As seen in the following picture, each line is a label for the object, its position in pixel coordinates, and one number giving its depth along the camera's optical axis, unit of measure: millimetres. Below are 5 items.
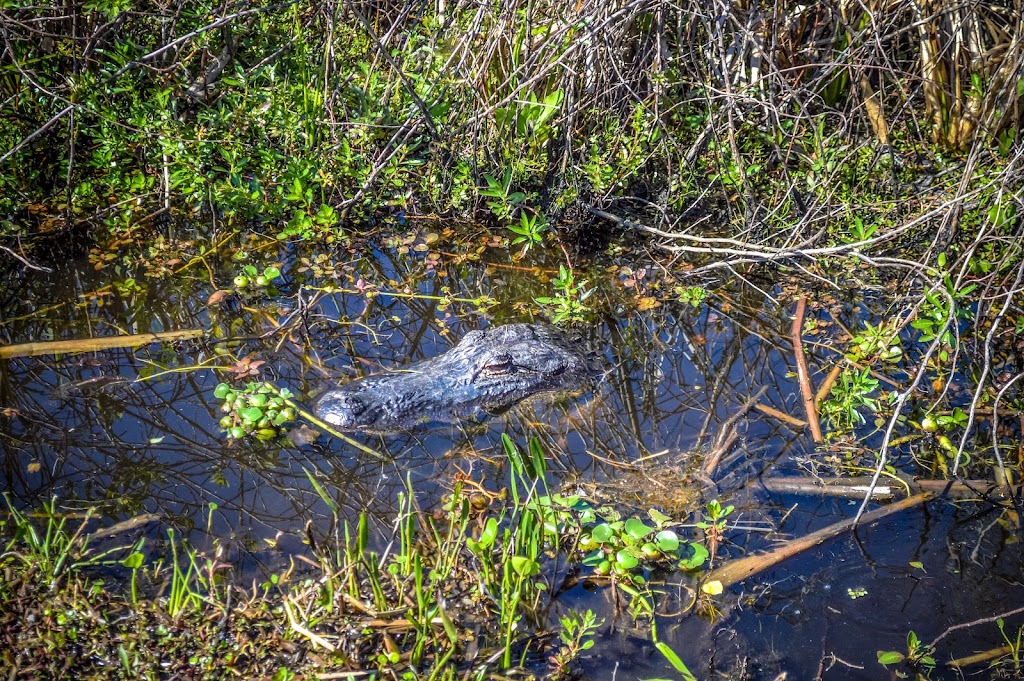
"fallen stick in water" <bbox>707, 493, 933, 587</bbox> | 2754
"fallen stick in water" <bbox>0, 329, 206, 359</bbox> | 3738
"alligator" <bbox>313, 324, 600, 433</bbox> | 3373
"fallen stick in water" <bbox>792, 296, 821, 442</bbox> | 3469
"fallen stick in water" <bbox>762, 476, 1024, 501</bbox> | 3102
